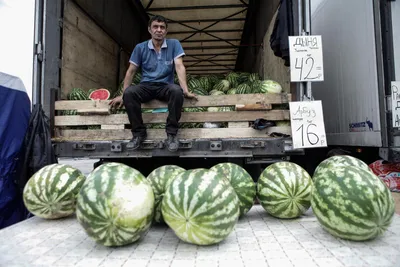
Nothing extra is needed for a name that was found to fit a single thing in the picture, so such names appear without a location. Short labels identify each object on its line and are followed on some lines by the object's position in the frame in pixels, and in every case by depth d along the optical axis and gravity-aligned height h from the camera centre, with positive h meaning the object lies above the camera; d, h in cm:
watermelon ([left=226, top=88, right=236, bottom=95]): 472 +89
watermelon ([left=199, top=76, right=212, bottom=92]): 533 +113
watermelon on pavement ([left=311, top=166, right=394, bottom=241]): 175 -36
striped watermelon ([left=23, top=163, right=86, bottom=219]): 234 -34
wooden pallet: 361 +36
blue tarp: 338 +7
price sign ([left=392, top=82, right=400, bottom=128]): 361 +47
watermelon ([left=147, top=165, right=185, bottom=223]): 215 -25
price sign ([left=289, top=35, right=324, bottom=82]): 342 +98
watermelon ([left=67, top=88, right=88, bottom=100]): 424 +76
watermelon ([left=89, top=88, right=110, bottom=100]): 438 +79
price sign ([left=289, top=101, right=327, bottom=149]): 329 +24
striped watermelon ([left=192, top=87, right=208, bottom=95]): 451 +84
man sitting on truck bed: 345 +87
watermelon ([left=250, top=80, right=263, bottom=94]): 437 +88
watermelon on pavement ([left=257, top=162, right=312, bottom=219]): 225 -35
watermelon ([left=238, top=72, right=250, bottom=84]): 582 +134
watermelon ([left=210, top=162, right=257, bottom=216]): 237 -30
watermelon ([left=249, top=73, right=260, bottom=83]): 587 +137
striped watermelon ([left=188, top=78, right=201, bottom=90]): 495 +107
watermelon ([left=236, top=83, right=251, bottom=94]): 451 +86
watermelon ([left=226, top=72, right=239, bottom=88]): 550 +127
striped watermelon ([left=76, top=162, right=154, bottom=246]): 169 -34
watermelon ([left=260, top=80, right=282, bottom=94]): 418 +81
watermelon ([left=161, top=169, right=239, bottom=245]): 172 -36
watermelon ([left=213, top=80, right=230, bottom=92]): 524 +106
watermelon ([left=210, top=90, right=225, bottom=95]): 462 +84
